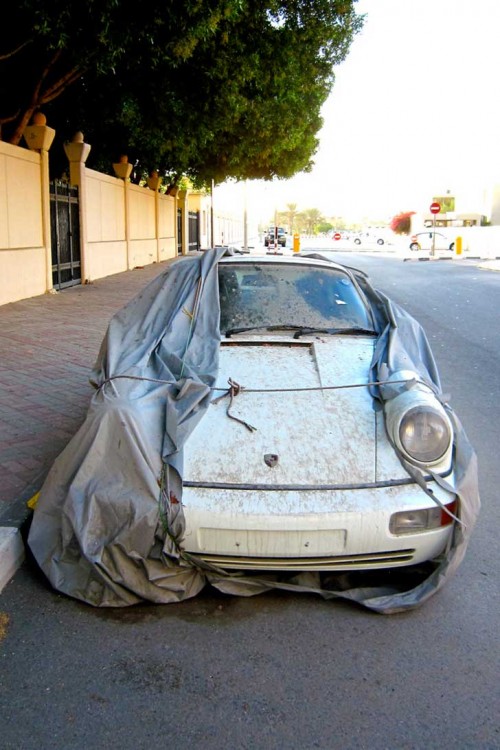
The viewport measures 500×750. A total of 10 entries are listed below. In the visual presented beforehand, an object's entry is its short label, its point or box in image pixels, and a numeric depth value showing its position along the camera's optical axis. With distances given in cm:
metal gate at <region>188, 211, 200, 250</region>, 3801
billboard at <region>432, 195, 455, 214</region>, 8488
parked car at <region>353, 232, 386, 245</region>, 6412
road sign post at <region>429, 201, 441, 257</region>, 3734
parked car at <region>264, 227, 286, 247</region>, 4169
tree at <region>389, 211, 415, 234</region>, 7262
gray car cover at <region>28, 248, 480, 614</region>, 318
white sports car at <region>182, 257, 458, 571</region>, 307
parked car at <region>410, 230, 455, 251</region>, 4807
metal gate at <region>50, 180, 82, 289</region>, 1559
